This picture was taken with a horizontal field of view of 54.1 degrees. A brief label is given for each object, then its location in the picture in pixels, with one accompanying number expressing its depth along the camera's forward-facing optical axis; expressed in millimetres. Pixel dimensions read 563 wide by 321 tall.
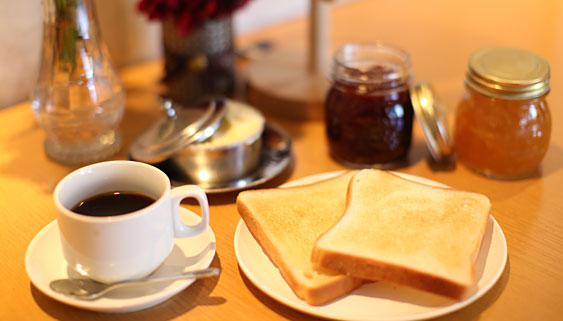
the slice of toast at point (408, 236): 650
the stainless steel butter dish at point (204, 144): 891
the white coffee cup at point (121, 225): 620
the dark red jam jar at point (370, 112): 934
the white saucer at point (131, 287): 642
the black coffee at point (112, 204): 677
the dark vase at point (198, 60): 1177
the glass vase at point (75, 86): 917
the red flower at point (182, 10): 1114
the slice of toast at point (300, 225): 661
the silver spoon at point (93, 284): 648
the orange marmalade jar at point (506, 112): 864
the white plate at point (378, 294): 643
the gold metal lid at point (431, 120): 941
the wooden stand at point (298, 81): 1165
